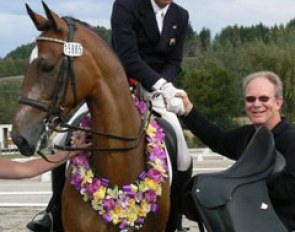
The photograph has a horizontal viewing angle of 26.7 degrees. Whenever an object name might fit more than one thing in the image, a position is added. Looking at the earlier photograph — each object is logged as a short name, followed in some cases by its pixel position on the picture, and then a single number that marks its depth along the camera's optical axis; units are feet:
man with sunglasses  11.37
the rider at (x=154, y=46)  16.47
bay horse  13.62
